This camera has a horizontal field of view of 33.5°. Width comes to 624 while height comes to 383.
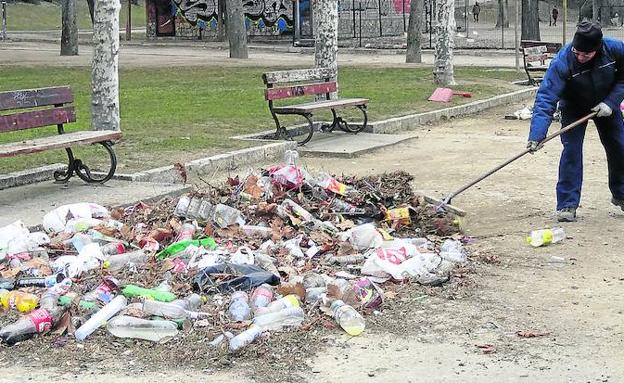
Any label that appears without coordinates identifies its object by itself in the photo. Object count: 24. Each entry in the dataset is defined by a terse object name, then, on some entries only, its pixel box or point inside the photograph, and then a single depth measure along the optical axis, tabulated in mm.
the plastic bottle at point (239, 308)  5328
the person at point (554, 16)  53022
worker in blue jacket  7555
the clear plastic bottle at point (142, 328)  5145
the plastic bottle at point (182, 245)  6398
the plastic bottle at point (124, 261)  6168
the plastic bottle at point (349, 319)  5215
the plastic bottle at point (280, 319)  5223
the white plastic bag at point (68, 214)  7073
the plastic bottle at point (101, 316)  5148
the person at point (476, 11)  57309
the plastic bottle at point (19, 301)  5500
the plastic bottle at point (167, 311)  5320
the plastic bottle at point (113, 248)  6383
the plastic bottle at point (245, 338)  4938
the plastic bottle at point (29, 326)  5101
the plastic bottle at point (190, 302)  5480
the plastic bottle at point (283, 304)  5388
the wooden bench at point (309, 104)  11719
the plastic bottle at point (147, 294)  5566
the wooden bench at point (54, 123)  8469
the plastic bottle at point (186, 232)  6645
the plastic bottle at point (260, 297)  5453
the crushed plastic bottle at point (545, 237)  7023
